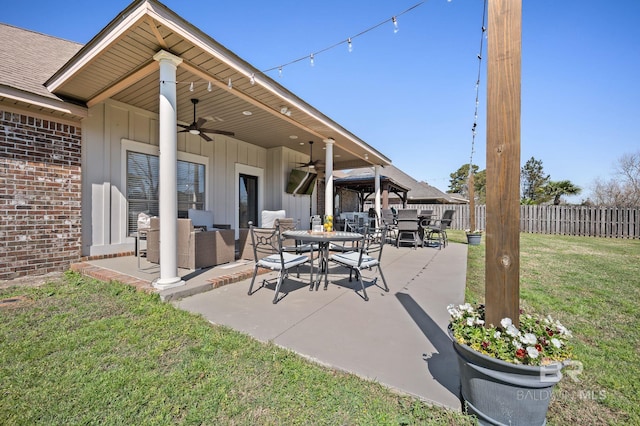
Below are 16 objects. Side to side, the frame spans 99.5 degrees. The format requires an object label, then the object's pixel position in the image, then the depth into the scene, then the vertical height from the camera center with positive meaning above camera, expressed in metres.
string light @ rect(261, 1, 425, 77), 3.06 +2.22
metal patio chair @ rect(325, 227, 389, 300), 3.23 -0.62
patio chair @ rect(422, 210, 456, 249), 7.81 -0.45
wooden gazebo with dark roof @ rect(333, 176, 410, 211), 10.35 +1.19
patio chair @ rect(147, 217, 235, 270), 4.03 -0.54
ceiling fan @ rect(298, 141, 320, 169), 7.64 +1.41
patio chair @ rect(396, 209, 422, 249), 7.29 -0.39
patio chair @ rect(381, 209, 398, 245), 8.99 -0.18
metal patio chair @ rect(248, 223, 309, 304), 3.12 -0.61
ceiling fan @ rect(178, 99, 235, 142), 4.88 +1.53
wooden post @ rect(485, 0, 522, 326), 1.47 +0.26
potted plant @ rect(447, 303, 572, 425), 1.20 -0.71
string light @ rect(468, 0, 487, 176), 3.45 +2.08
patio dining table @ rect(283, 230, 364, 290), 3.42 -0.34
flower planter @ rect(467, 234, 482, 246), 8.59 -0.88
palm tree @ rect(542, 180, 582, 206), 17.76 +1.52
